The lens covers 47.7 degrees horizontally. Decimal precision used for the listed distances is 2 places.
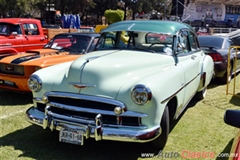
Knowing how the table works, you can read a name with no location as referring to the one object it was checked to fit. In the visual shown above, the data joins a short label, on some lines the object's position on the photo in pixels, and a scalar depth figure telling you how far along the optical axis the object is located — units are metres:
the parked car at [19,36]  8.06
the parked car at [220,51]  7.49
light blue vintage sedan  3.24
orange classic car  5.72
